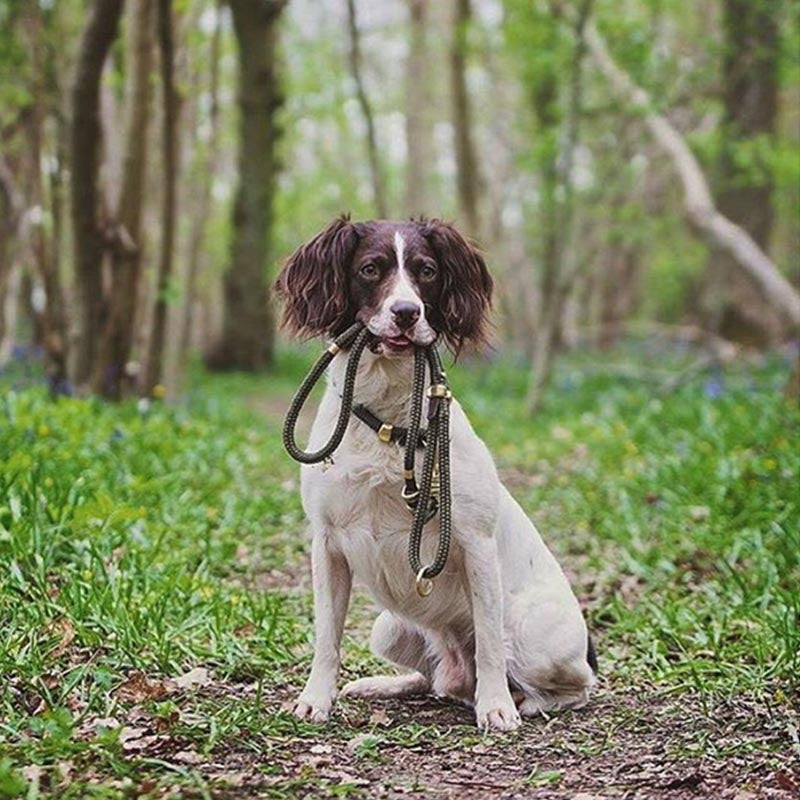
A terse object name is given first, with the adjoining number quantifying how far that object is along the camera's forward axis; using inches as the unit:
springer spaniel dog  144.7
